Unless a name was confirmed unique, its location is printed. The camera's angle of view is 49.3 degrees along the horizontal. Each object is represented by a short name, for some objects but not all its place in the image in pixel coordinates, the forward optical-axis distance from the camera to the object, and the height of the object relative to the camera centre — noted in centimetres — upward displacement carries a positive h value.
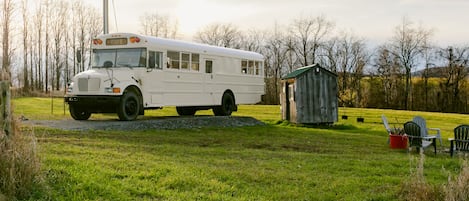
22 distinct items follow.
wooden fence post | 570 -6
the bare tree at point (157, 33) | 5264 +714
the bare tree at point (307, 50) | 5044 +508
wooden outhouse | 1925 +19
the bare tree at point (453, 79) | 4522 +194
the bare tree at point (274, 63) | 4722 +380
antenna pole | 2097 +352
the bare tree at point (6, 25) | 3797 +591
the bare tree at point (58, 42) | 5112 +596
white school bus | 1510 +75
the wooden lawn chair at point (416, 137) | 1177 -84
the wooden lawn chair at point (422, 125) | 1268 -62
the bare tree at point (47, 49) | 5031 +527
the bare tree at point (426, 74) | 4665 +253
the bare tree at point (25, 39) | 4753 +594
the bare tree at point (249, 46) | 5369 +583
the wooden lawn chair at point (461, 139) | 1119 -85
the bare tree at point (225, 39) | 5384 +660
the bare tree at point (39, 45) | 5029 +564
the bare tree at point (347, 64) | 4669 +362
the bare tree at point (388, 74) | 4712 +253
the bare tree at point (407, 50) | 4886 +490
